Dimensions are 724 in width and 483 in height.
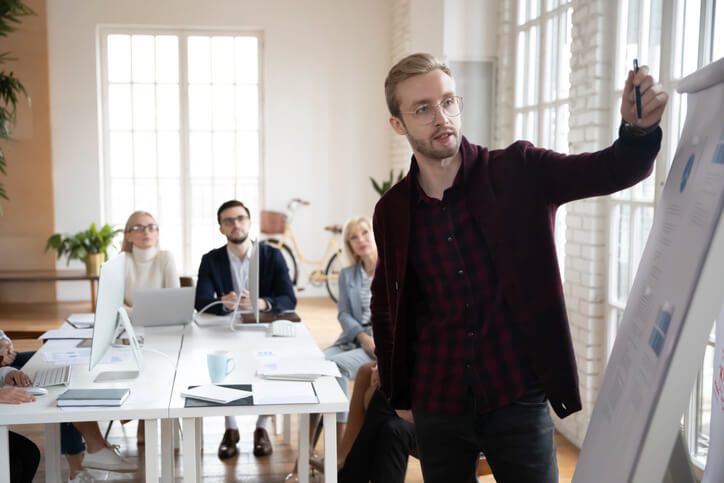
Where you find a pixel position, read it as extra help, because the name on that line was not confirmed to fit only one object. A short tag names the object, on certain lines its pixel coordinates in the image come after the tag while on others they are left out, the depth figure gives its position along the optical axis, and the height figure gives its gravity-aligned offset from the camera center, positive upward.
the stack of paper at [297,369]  2.50 -0.72
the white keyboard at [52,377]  2.39 -0.71
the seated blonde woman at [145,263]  3.89 -0.50
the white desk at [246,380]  2.21 -0.74
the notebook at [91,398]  2.18 -0.70
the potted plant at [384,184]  7.33 -0.12
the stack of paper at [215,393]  2.22 -0.71
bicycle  7.93 -0.85
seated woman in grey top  3.59 -0.59
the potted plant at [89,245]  7.35 -0.78
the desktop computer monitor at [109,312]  2.33 -0.49
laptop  3.40 -0.65
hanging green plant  5.87 +0.73
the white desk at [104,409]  2.12 -0.74
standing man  1.58 -0.26
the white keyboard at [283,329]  3.27 -0.73
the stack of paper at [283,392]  2.24 -0.72
